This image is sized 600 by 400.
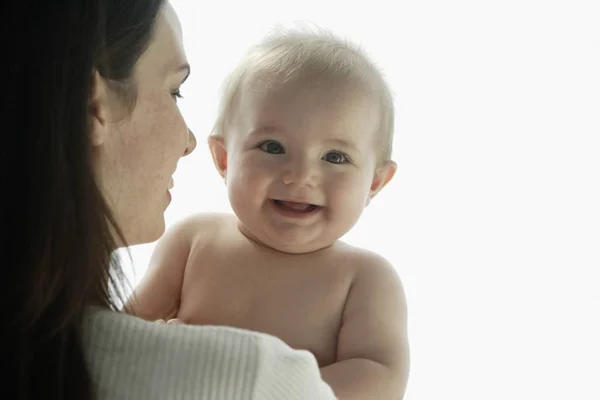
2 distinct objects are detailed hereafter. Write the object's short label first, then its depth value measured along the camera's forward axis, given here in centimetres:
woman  78
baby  100
